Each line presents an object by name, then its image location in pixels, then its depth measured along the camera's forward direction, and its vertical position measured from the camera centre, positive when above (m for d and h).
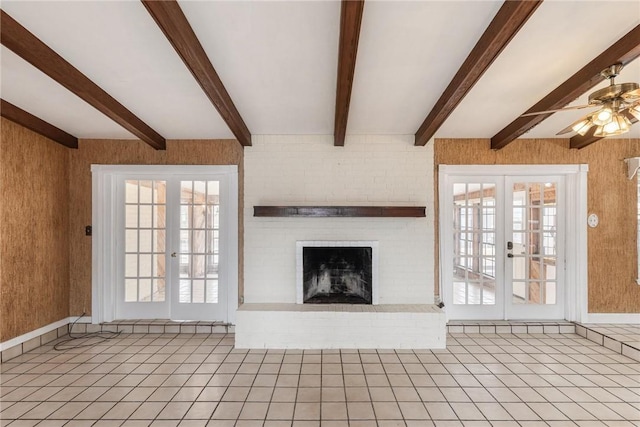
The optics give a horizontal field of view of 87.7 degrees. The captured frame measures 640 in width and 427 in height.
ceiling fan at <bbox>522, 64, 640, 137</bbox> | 2.30 +0.80
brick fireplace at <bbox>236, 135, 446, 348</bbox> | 4.02 +0.15
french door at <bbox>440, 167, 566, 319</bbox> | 4.20 -0.37
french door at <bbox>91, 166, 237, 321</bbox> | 4.17 -0.37
